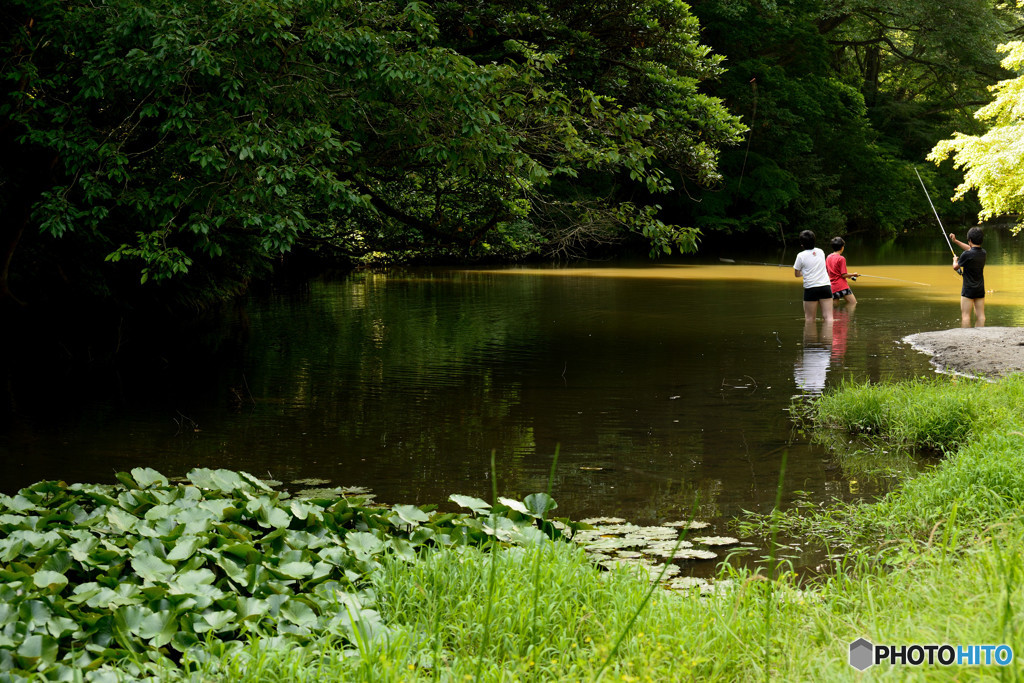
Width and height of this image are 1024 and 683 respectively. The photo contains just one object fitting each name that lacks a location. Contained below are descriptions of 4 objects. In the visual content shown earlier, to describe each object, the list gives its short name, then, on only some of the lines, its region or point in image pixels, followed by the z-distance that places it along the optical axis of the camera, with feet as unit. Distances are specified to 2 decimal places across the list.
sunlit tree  77.30
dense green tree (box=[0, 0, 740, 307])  29.66
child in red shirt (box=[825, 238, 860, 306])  52.85
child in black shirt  46.47
